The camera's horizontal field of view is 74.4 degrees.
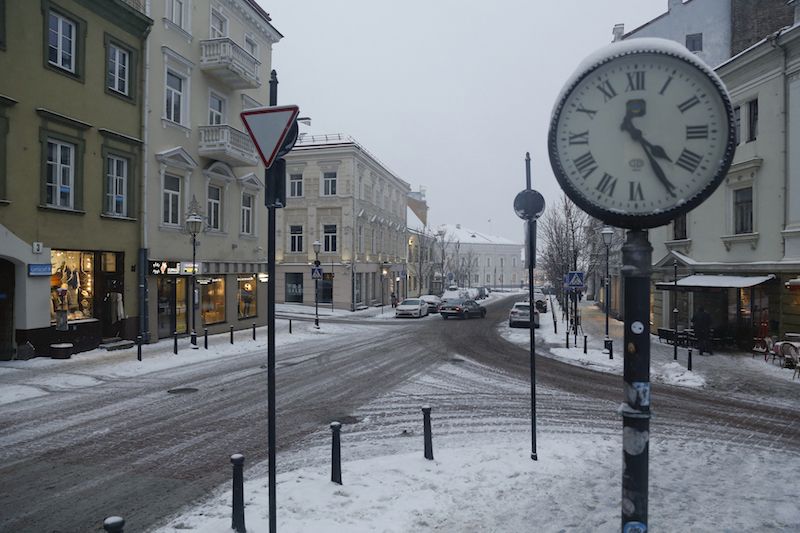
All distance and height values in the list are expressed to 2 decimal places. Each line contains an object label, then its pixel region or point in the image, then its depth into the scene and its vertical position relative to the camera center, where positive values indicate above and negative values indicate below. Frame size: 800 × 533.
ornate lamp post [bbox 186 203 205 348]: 18.86 +1.53
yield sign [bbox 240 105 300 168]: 4.54 +1.24
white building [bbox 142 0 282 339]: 20.12 +4.49
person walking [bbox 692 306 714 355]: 19.39 -2.17
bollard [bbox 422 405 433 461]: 7.16 -2.27
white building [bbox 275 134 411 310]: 41.50 +3.66
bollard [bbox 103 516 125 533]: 3.66 -1.80
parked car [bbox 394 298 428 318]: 37.16 -2.77
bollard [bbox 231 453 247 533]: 5.08 -2.20
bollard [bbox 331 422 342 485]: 6.27 -2.23
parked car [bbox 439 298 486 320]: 35.28 -2.62
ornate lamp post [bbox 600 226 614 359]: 20.58 +1.40
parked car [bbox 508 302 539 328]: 29.54 -2.59
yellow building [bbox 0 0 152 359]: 15.02 +3.06
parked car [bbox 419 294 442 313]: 41.62 -2.59
